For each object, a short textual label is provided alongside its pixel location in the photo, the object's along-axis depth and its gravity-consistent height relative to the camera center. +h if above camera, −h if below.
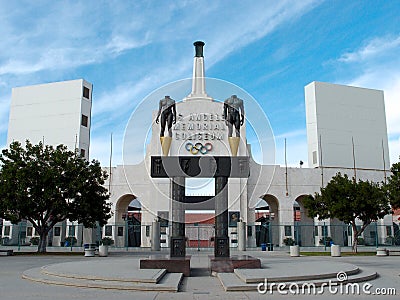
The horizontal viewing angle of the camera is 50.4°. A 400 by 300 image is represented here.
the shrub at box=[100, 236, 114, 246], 45.41 -1.11
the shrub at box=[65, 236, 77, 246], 46.14 -1.03
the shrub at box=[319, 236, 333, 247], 46.84 -1.16
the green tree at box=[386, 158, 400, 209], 29.42 +2.91
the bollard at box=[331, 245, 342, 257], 28.50 -1.37
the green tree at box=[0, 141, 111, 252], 28.52 +2.89
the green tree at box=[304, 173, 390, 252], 31.39 +2.08
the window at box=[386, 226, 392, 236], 49.44 -0.08
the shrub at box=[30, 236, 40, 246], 46.94 -1.04
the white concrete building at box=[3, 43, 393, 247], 45.91 +9.76
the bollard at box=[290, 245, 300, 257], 28.08 -1.35
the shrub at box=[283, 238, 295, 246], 45.74 -1.14
